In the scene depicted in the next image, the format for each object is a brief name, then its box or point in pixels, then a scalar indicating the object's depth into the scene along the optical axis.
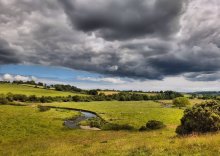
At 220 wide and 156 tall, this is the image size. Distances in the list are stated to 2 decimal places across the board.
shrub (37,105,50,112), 65.24
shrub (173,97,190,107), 85.52
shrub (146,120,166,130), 37.12
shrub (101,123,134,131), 39.97
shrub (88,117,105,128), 43.93
